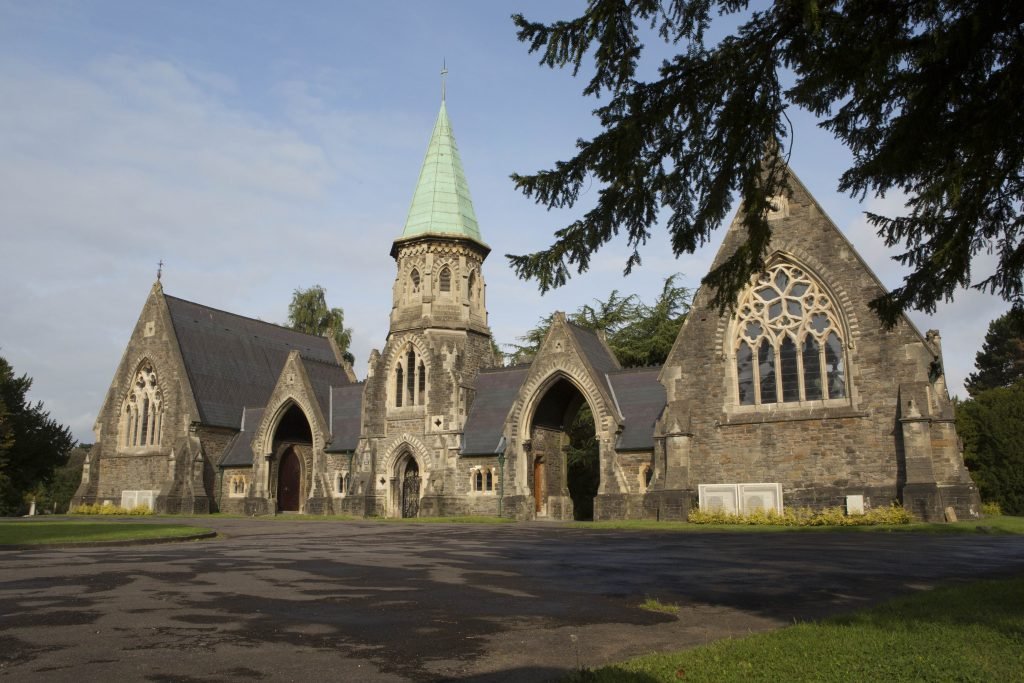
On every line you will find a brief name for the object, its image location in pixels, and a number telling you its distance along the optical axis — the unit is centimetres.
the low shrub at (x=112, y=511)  4290
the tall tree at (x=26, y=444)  4772
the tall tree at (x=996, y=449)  3578
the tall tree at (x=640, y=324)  4697
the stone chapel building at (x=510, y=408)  2639
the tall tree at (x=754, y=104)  694
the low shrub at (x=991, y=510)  3149
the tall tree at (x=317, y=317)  7306
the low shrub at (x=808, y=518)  2391
